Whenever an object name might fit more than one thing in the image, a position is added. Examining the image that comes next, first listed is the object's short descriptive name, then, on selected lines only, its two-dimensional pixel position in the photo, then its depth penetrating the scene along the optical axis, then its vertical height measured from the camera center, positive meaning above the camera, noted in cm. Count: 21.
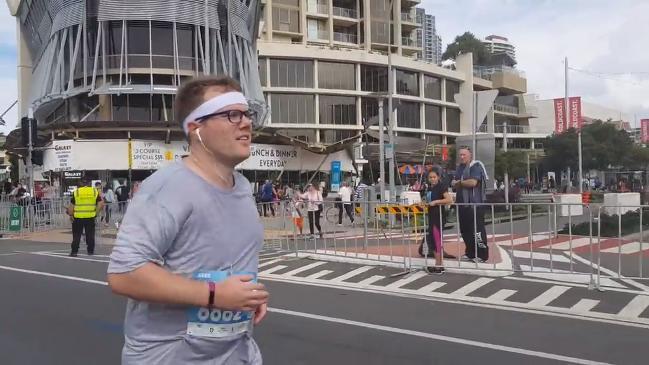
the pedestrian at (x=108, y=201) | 2123 -38
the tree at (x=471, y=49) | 10731 +2332
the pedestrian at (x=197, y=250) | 217 -22
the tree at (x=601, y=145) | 5947 +360
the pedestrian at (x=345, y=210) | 1339 -52
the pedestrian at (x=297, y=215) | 1432 -61
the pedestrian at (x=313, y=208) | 1532 -53
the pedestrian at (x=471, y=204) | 1059 -31
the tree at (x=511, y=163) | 4370 +164
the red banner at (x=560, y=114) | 4858 +538
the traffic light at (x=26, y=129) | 2177 +218
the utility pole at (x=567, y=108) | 4561 +565
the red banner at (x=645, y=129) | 6681 +572
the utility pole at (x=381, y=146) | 2258 +152
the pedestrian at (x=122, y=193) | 2683 -9
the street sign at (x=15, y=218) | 2211 -89
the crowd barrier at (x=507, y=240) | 1016 -101
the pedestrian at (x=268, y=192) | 2668 -15
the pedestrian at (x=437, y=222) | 1055 -60
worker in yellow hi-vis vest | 1430 -46
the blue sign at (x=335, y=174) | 3793 +82
